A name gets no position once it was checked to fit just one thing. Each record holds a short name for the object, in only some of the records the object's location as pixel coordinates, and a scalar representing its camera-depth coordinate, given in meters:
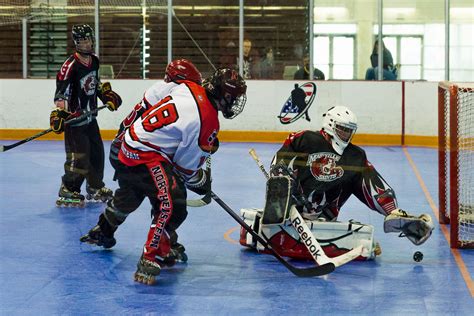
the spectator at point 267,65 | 22.13
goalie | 9.80
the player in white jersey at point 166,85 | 11.37
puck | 9.82
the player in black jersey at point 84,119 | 13.11
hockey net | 10.72
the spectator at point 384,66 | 21.64
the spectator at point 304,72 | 21.96
